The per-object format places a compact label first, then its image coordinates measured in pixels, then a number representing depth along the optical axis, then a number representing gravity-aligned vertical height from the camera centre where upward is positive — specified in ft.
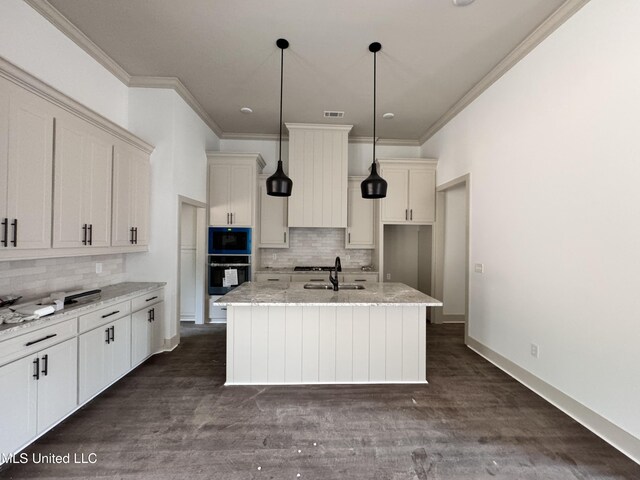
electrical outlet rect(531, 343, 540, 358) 8.14 -3.26
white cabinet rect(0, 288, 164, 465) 5.39 -3.14
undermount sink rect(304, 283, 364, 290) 10.27 -1.72
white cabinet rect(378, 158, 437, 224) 14.98 +2.89
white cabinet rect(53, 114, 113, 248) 7.02 +1.63
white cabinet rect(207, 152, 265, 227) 14.58 +2.89
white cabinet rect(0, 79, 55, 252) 5.71 +1.69
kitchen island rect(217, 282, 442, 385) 8.45 -3.19
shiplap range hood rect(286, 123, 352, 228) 14.75 +3.84
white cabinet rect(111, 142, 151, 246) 9.08 +1.69
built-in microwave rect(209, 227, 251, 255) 14.47 +0.08
